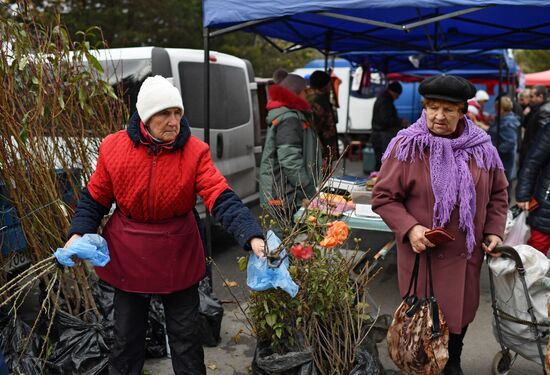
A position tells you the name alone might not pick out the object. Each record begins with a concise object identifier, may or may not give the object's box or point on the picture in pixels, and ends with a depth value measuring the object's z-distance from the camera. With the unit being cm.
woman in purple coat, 275
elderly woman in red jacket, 259
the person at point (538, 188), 398
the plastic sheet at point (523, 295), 283
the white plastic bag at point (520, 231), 432
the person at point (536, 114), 732
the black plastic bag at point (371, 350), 301
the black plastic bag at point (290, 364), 295
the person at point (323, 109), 620
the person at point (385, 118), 961
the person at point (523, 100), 1227
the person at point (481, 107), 1063
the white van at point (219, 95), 530
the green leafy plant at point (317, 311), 298
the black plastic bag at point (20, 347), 317
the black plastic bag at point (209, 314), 380
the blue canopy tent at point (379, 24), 412
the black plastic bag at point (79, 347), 324
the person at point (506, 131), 895
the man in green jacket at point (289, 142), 452
